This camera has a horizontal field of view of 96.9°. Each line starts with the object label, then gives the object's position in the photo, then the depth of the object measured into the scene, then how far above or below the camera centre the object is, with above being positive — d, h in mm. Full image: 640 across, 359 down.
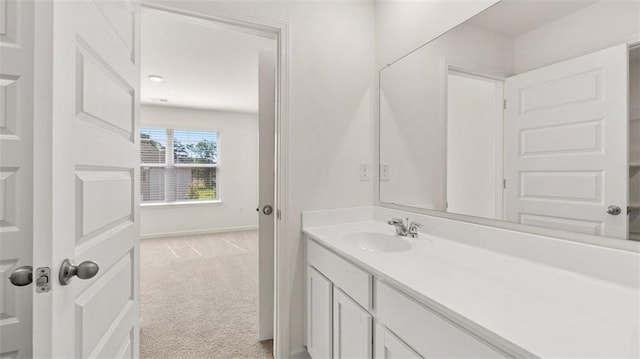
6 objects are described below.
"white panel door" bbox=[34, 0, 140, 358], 694 -1
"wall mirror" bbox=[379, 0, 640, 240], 875 +253
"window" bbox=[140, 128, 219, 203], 5062 +259
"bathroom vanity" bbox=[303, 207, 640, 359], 646 -338
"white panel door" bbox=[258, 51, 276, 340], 1971 -60
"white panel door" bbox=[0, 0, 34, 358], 816 +32
